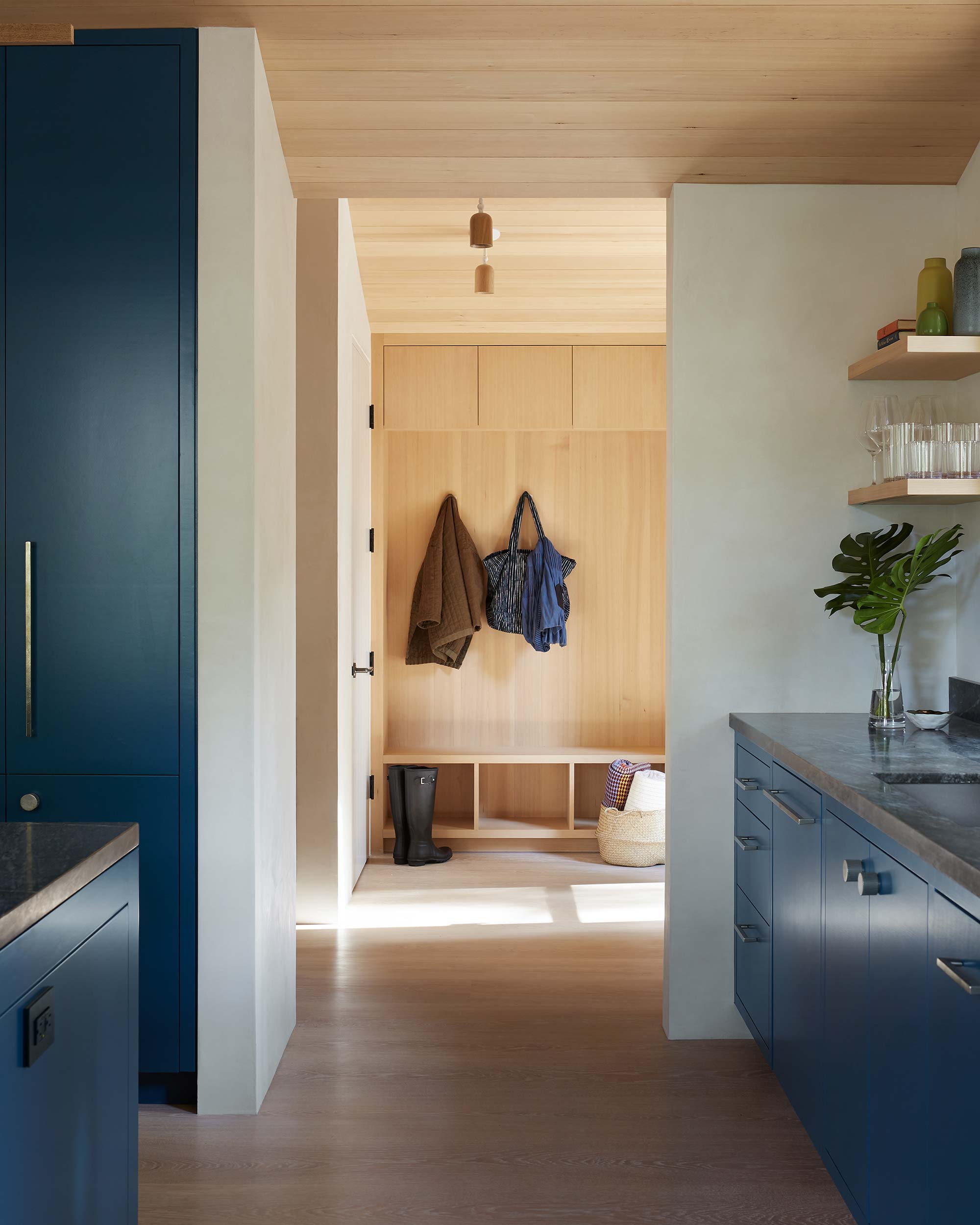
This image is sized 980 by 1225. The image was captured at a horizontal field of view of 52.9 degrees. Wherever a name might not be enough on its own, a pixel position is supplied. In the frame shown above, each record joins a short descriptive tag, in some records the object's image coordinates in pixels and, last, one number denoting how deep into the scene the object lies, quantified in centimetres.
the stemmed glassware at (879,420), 253
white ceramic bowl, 242
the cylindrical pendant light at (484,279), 385
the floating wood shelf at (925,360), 238
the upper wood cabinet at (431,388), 478
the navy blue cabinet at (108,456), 225
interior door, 422
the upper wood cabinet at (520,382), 481
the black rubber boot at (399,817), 454
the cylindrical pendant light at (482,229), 347
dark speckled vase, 237
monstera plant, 238
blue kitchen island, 108
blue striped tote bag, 489
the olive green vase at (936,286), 246
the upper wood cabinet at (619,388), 483
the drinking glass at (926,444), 242
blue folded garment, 484
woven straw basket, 445
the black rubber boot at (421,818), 451
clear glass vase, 242
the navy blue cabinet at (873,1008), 130
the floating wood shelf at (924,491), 236
